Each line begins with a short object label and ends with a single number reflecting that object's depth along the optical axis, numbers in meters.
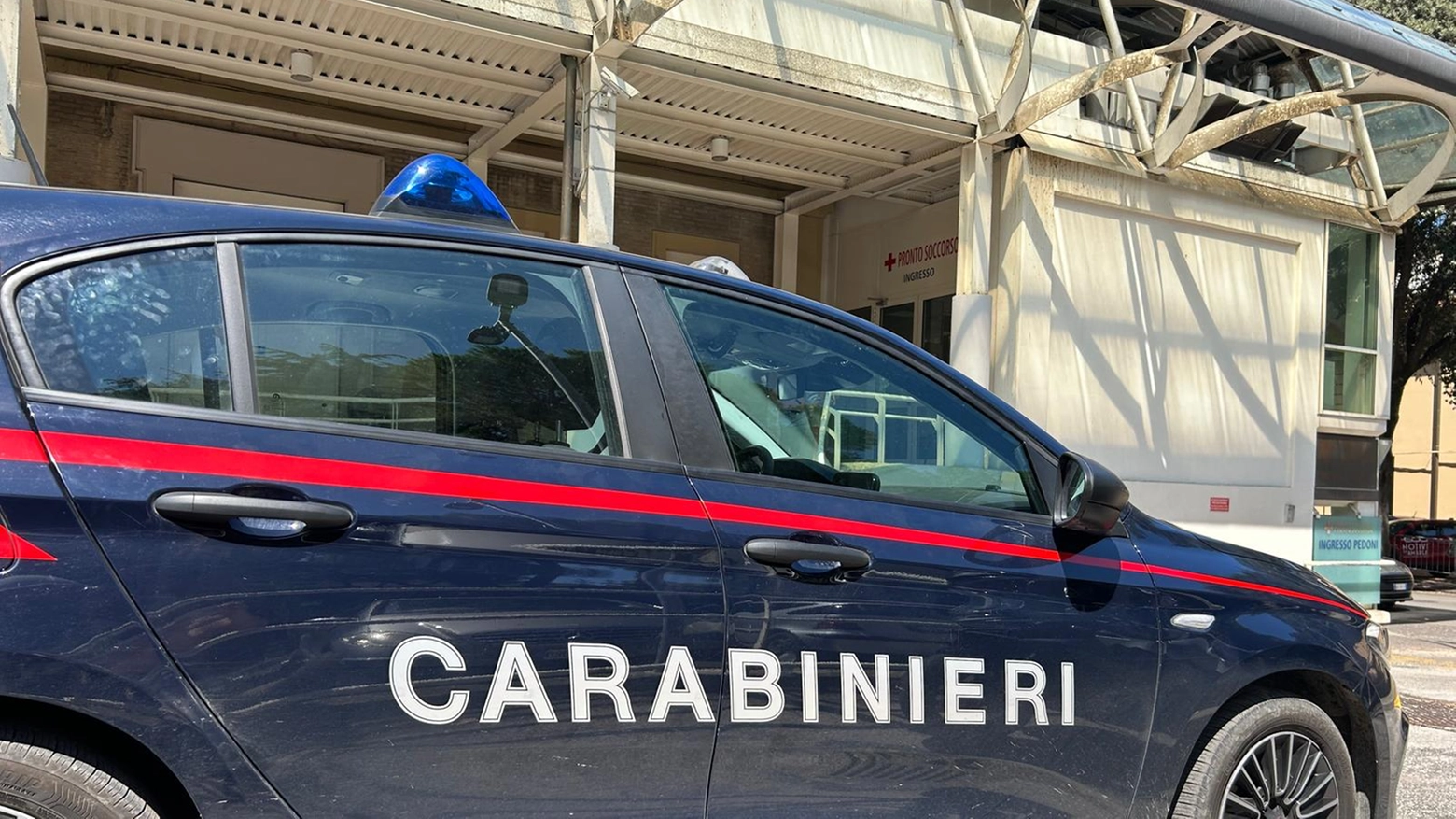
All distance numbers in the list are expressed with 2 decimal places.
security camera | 10.42
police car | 1.88
